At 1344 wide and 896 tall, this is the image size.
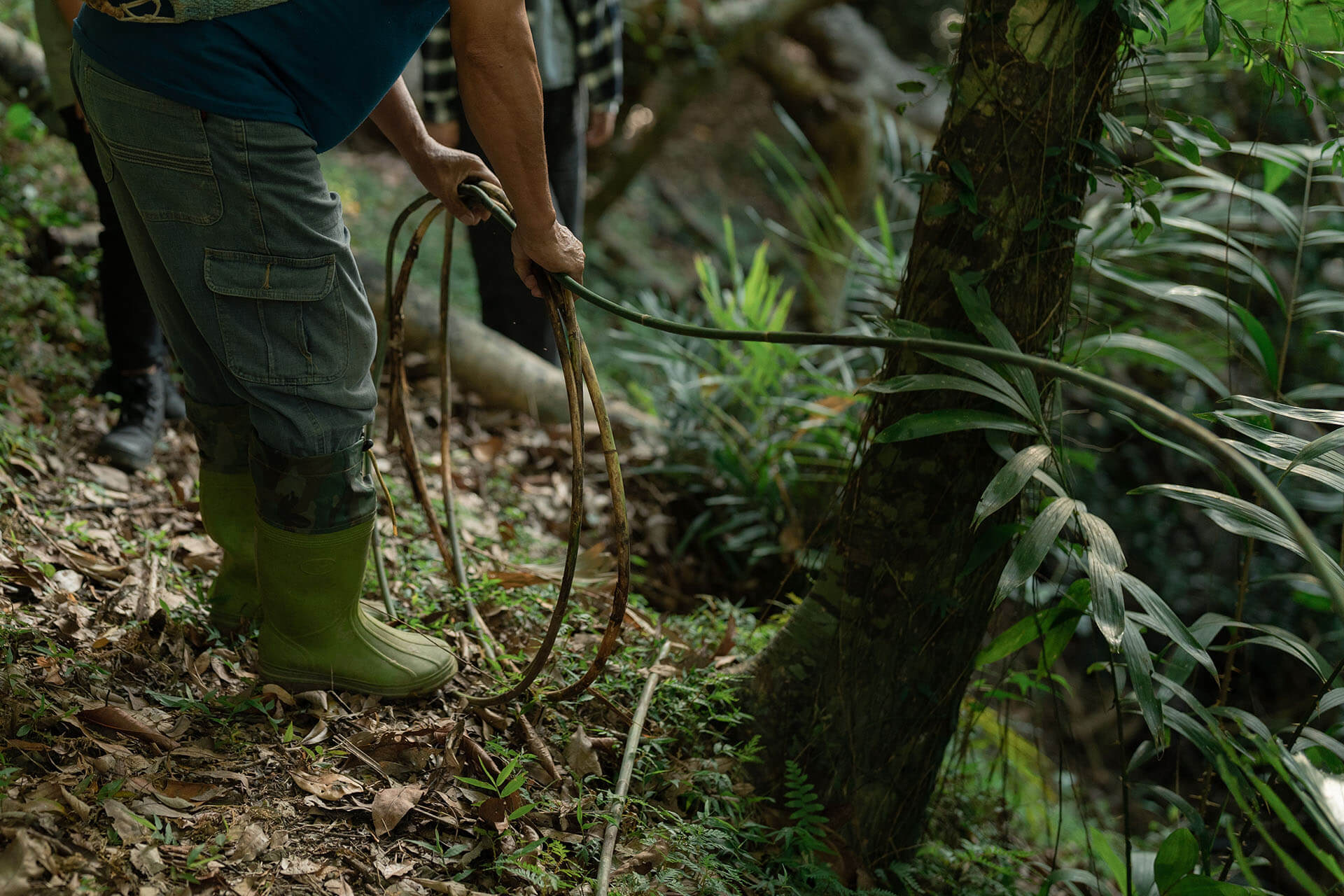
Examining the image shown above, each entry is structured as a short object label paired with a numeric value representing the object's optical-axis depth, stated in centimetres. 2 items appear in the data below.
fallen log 338
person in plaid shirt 303
